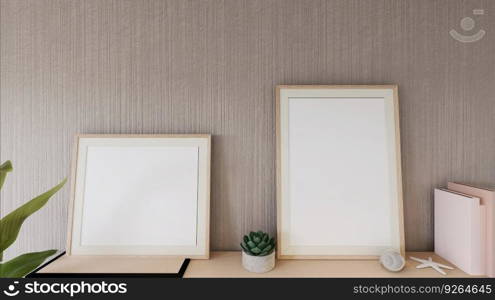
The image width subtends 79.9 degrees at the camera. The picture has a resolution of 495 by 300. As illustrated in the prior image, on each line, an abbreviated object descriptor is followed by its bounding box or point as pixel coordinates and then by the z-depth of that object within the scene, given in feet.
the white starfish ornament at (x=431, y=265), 3.16
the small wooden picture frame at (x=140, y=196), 3.48
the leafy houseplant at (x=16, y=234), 2.71
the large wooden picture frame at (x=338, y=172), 3.47
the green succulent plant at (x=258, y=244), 3.17
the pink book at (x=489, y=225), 2.98
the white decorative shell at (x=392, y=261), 3.09
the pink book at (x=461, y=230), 3.04
